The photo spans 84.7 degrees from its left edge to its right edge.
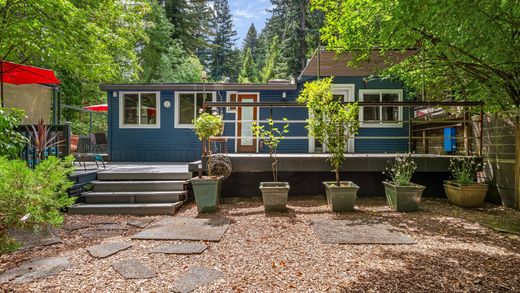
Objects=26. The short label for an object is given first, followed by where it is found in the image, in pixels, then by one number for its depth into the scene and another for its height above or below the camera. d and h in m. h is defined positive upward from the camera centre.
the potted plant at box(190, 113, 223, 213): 4.75 -0.63
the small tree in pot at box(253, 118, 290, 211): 4.71 -0.84
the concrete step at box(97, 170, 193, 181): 5.64 -0.62
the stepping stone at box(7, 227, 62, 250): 3.30 -1.15
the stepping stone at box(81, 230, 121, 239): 3.65 -1.18
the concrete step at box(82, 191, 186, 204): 5.17 -0.96
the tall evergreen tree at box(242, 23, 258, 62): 41.28 +15.44
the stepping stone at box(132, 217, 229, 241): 3.54 -1.14
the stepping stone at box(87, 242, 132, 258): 3.01 -1.16
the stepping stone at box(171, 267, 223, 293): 2.28 -1.14
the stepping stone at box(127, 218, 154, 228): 4.17 -1.18
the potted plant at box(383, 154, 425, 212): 4.73 -0.77
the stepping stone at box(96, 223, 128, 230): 4.02 -1.18
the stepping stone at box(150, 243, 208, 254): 3.06 -1.14
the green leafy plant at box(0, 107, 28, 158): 3.23 +0.09
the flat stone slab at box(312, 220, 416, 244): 3.35 -1.10
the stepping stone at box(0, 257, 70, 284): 2.46 -1.16
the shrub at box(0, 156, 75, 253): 2.10 -0.40
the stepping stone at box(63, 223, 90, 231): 3.98 -1.17
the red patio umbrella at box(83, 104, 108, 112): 11.31 +1.44
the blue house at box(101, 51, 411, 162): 9.61 +0.98
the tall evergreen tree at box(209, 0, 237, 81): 33.47 +12.89
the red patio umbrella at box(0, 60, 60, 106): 5.26 +1.32
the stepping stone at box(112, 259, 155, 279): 2.50 -1.15
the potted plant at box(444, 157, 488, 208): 5.02 -0.69
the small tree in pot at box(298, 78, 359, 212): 4.87 +0.43
